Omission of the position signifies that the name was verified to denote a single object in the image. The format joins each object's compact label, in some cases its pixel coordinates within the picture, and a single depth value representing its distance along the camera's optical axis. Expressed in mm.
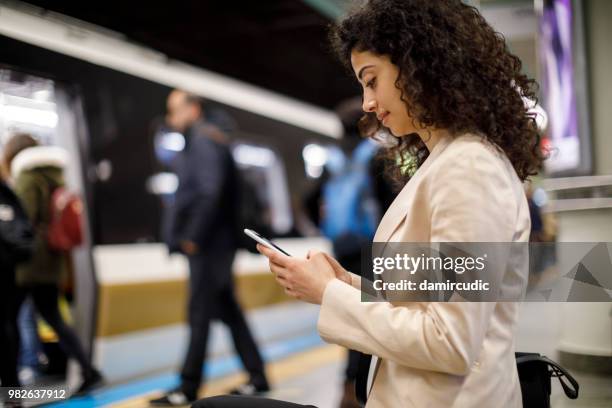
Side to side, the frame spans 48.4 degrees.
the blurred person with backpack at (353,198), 3928
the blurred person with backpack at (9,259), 3650
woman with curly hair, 1212
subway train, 4500
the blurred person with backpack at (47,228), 4324
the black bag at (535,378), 1563
